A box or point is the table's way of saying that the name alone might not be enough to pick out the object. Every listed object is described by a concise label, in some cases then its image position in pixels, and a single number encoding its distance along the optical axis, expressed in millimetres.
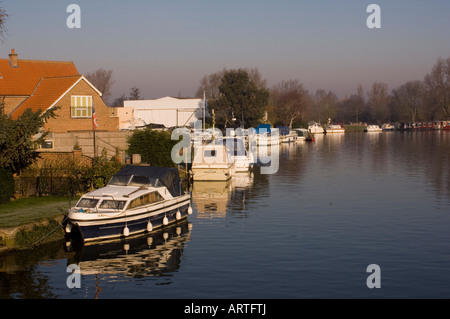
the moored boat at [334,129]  187750
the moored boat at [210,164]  52394
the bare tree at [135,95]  187975
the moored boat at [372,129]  195625
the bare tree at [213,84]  163750
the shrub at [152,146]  50594
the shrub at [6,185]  33750
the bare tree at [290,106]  164625
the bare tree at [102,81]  156375
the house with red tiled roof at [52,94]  57531
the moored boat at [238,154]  62500
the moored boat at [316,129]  178888
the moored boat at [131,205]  28594
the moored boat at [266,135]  104750
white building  118188
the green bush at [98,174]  37438
